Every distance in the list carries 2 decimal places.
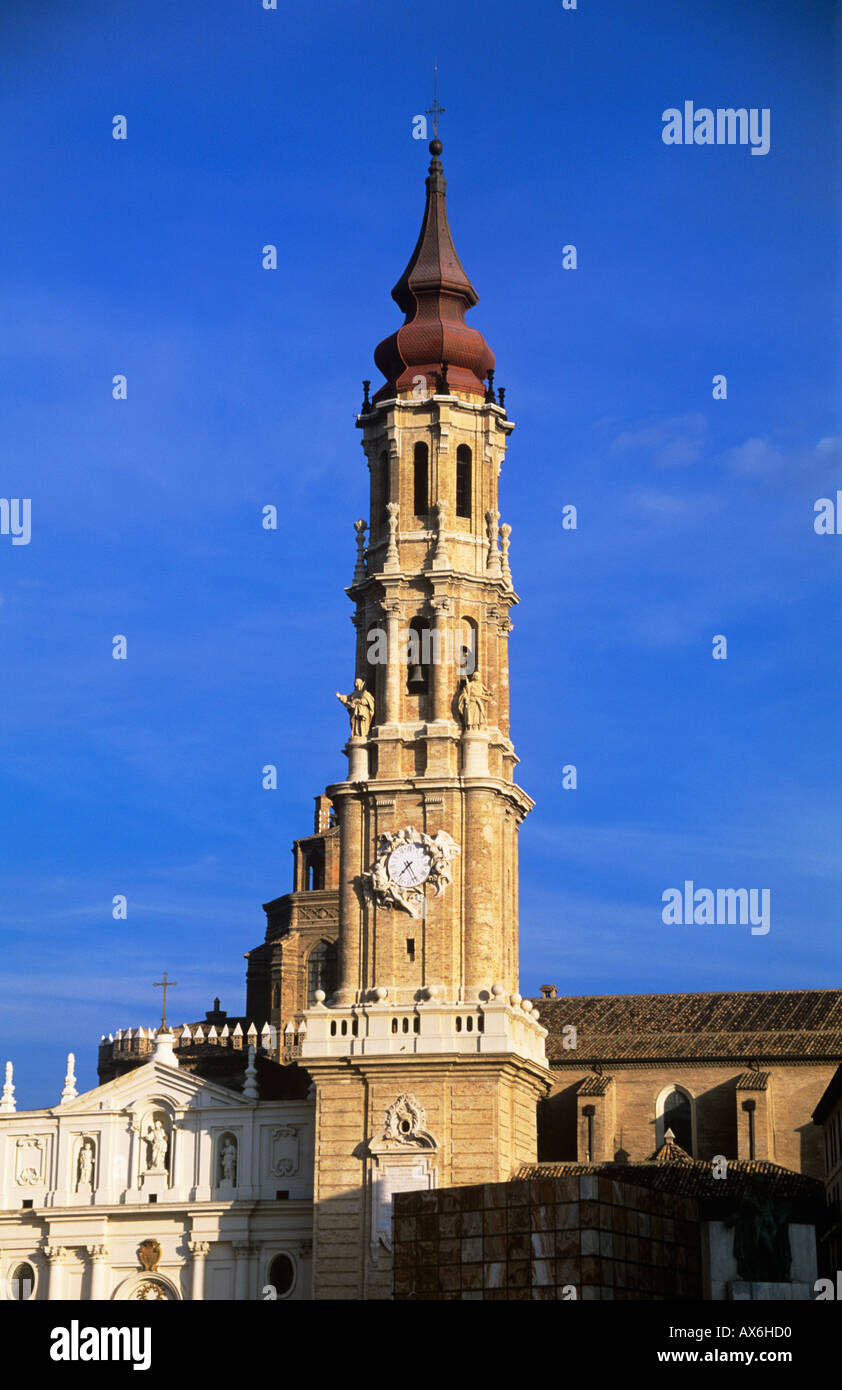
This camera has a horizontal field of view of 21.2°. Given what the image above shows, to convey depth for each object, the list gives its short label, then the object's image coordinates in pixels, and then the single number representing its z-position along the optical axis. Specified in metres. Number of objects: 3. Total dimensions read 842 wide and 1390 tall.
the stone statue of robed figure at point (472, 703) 73.81
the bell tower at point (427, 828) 69.31
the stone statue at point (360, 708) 74.88
